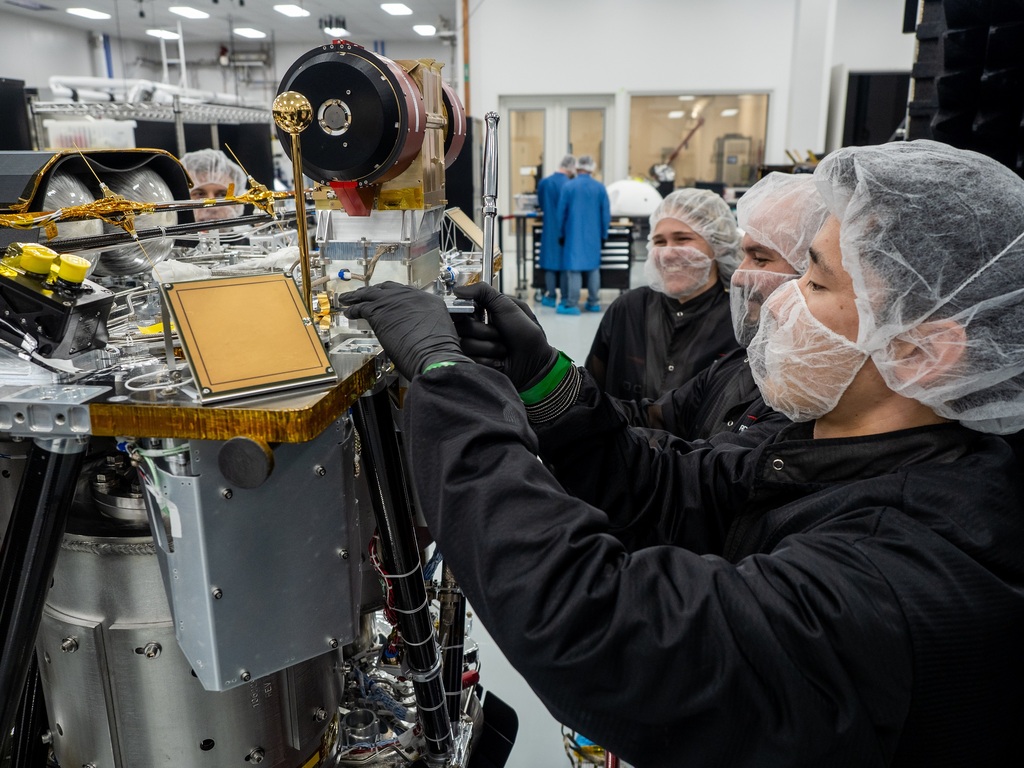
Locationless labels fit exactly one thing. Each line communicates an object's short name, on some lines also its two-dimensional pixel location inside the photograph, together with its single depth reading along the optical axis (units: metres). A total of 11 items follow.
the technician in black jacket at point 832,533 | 0.67
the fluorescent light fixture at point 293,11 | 9.38
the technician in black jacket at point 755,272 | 1.53
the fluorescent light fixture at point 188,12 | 9.18
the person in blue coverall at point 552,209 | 6.41
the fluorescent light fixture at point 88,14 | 9.61
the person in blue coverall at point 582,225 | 6.28
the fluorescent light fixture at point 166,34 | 10.61
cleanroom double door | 9.21
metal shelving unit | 4.96
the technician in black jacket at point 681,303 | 2.23
